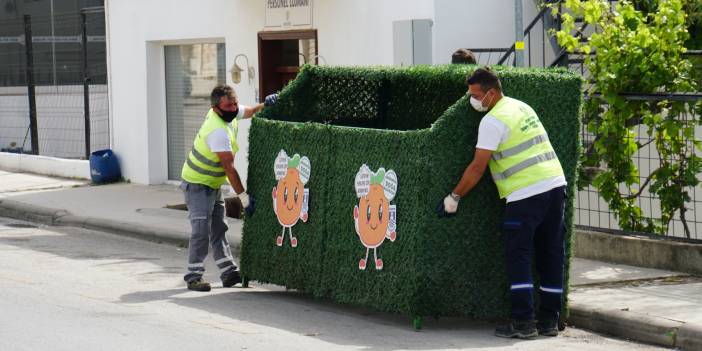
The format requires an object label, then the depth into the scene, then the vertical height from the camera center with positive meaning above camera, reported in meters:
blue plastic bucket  19.23 -0.97
